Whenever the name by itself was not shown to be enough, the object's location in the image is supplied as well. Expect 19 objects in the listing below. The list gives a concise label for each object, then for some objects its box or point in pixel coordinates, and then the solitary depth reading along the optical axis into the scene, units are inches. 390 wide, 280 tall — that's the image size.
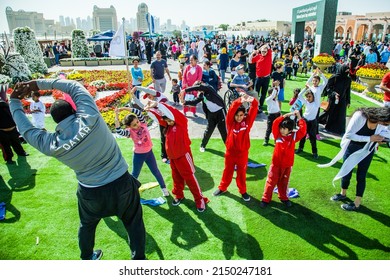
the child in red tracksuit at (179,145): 167.0
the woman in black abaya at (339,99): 284.5
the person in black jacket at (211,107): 233.1
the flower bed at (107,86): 404.7
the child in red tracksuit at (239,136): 174.9
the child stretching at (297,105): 205.7
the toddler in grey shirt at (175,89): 392.9
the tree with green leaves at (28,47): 673.6
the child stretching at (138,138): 173.6
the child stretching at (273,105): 260.4
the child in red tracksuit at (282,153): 167.5
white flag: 330.0
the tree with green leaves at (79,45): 934.0
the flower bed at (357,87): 491.8
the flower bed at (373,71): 462.3
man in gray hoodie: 97.3
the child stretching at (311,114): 241.3
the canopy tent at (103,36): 897.6
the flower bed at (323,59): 594.2
